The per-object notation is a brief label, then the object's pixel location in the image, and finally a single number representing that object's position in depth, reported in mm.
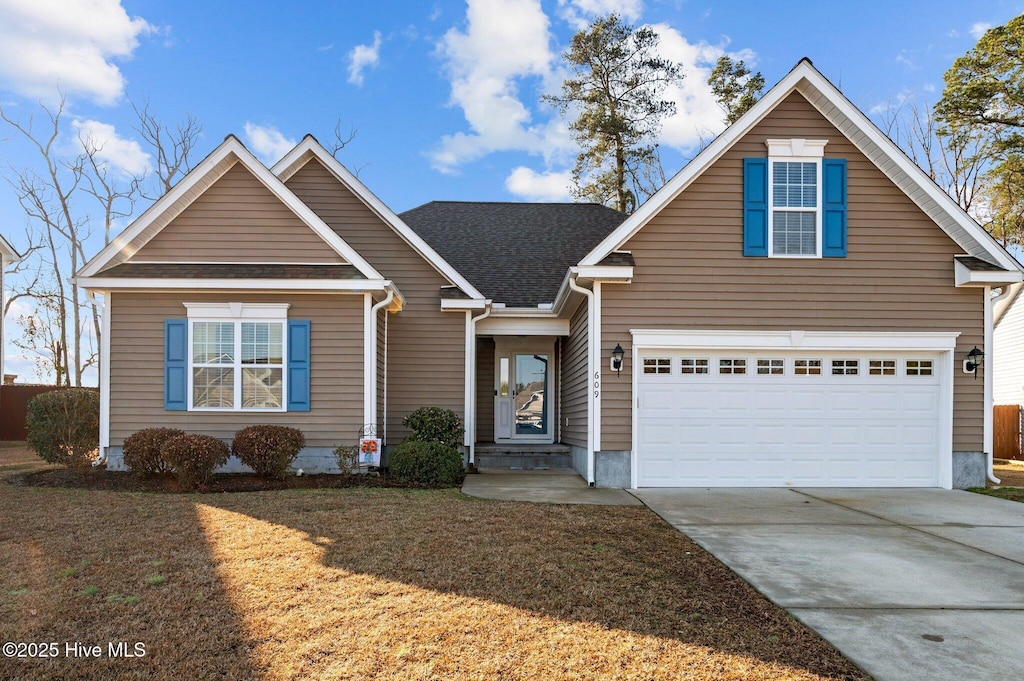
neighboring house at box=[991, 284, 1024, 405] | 20172
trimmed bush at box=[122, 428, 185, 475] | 9352
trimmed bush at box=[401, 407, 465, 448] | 11141
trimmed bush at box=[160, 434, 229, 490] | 9039
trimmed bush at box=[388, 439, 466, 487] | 9977
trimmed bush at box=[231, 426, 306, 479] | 9531
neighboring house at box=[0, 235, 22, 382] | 16703
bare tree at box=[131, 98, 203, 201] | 25062
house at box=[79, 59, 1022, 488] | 10117
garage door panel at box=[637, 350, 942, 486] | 10203
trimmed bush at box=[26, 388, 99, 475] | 10172
